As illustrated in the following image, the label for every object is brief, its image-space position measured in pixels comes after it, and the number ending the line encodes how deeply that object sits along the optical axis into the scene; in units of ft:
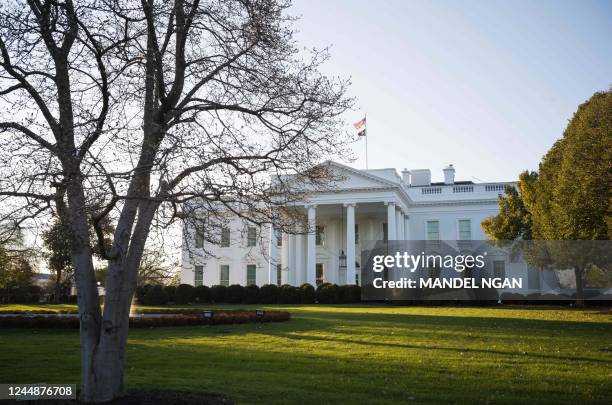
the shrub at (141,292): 143.45
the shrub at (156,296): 141.18
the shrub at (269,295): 140.67
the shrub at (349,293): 137.28
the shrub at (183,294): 145.38
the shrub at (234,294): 144.97
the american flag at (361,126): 126.72
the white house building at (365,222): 149.48
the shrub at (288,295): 137.59
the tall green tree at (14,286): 160.97
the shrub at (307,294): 137.18
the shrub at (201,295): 149.48
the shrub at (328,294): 136.46
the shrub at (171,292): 145.72
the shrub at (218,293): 147.33
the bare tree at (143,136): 22.31
